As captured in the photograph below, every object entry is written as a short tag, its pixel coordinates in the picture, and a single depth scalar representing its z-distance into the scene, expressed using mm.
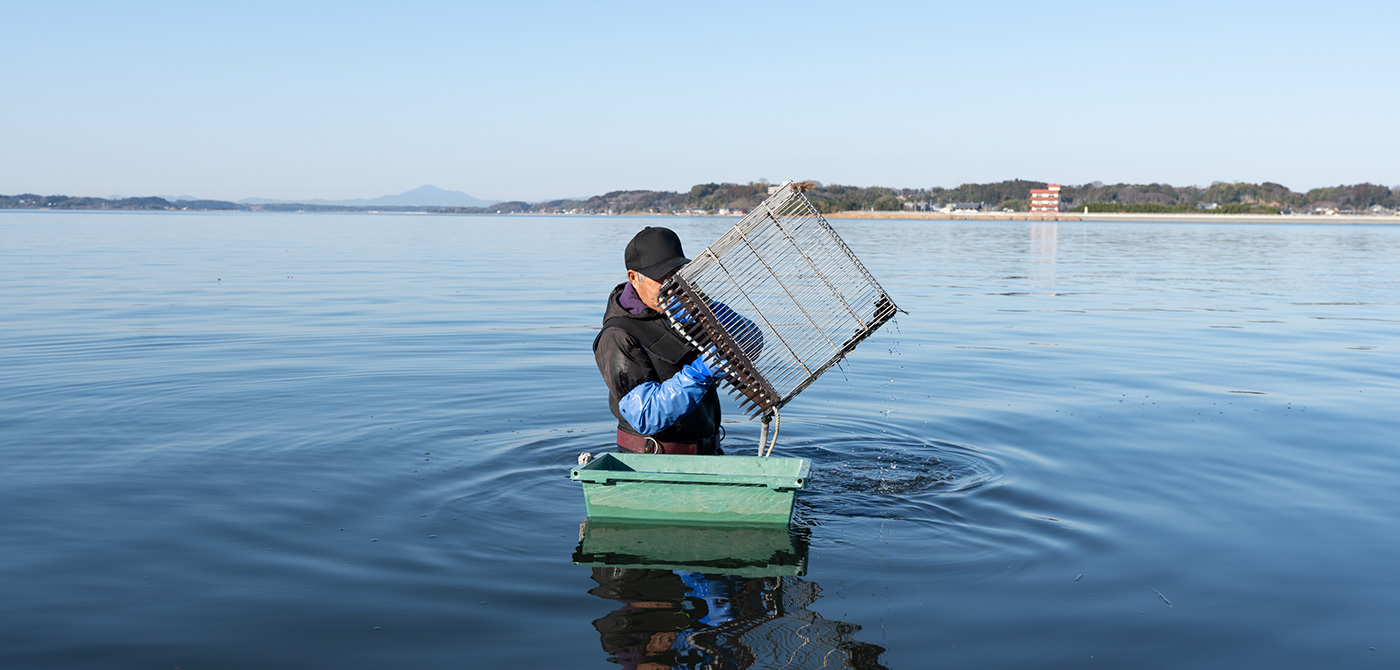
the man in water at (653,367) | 5648
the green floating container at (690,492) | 5598
